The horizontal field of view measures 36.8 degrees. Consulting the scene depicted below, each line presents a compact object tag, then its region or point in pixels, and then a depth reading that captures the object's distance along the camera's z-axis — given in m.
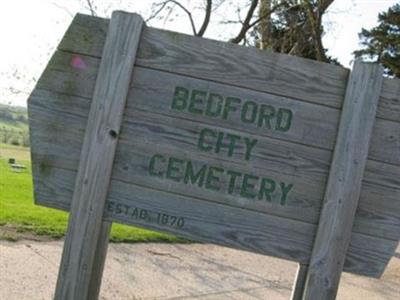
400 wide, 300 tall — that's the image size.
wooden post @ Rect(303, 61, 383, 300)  2.70
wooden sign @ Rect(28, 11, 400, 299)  2.73
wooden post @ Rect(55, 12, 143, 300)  2.78
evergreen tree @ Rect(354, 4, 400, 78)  24.33
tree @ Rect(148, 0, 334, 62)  11.47
